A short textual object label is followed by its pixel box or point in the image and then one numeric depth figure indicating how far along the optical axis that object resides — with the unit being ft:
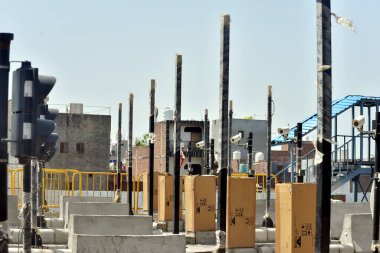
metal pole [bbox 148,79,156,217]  99.45
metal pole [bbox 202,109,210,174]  135.25
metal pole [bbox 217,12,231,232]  65.92
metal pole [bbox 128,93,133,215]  118.17
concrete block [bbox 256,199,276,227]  94.63
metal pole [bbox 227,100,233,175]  112.70
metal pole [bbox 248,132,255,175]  100.47
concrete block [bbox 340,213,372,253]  73.97
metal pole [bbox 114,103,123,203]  114.33
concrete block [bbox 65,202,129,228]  75.70
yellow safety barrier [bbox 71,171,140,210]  108.35
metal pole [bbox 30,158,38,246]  60.35
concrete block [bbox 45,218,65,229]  83.25
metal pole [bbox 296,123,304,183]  73.38
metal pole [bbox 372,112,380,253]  60.54
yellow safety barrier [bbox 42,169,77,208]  102.60
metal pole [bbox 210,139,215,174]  126.80
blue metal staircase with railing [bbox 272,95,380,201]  121.08
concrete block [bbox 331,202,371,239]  86.17
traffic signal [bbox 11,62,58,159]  32.07
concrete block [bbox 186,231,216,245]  85.61
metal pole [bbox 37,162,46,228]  72.69
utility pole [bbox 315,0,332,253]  37.68
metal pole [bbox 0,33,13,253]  32.60
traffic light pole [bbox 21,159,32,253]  39.93
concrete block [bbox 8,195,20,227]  76.54
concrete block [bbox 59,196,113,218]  88.87
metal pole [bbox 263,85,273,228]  94.32
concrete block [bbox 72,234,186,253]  49.62
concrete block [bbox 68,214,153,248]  59.26
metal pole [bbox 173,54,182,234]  86.38
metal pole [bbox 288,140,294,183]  120.70
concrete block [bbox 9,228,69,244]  71.77
